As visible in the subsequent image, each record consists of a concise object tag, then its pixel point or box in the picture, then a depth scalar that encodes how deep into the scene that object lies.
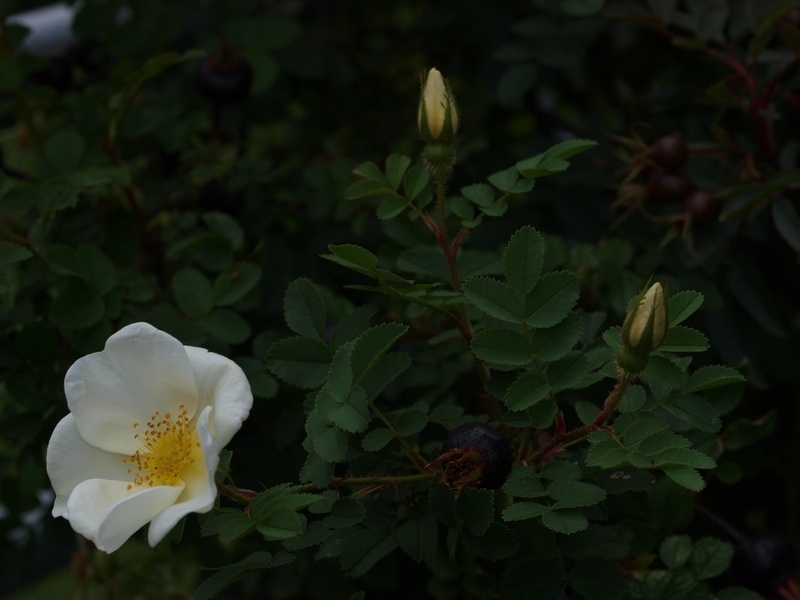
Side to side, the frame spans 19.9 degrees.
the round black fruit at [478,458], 0.54
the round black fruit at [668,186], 0.67
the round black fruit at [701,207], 0.66
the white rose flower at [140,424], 0.54
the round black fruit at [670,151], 0.66
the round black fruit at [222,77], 0.71
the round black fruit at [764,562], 0.61
